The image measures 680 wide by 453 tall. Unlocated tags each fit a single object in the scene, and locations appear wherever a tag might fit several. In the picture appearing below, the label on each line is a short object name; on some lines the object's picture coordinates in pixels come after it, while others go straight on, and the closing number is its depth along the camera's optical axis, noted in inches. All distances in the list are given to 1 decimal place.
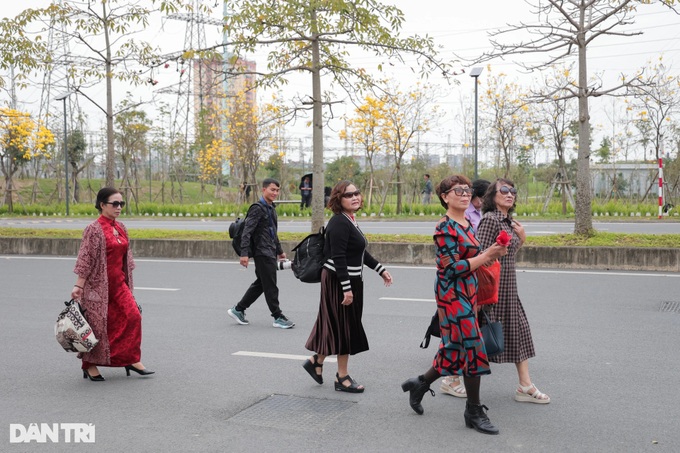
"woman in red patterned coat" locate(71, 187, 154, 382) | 250.2
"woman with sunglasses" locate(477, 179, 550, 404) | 217.2
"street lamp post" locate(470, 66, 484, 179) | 944.3
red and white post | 800.9
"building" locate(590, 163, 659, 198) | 1144.8
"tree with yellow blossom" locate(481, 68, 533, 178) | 1117.7
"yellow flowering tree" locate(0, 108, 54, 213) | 1321.4
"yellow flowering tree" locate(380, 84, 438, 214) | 1154.0
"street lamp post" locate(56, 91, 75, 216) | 1140.0
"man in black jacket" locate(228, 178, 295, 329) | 345.3
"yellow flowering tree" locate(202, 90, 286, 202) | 1315.2
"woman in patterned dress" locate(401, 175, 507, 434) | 195.5
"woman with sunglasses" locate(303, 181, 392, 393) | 235.3
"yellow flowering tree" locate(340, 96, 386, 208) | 1144.2
